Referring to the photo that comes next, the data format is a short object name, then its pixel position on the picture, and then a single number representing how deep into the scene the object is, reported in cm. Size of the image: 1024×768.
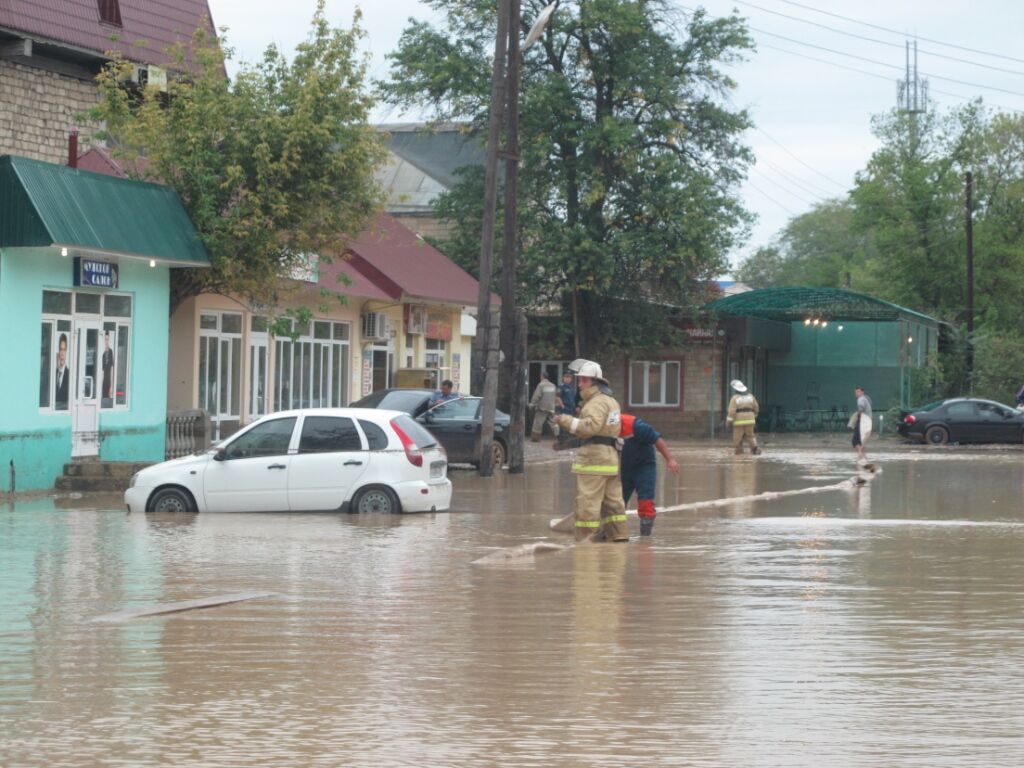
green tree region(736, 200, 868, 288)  14375
